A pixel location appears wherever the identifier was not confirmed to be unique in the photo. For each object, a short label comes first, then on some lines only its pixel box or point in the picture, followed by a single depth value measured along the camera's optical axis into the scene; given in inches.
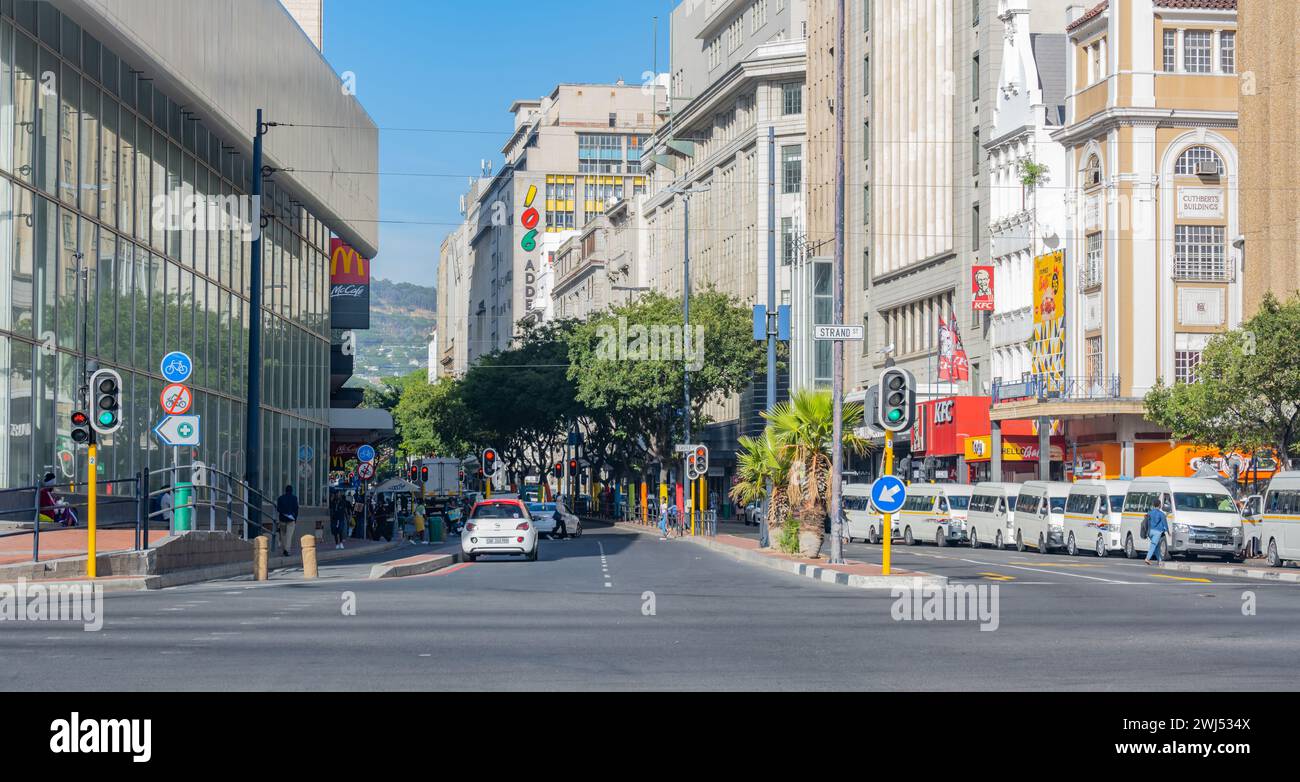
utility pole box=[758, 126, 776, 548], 2180.1
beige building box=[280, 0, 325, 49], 3159.5
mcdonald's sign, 3275.1
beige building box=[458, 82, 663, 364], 7377.0
